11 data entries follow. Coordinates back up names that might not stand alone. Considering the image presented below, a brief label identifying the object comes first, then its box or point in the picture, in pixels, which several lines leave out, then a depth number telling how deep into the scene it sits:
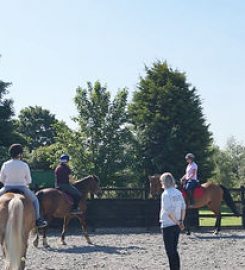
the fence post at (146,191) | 21.04
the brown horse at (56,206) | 15.62
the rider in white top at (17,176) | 9.95
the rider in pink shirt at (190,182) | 18.78
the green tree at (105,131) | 35.19
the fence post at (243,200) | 20.64
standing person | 9.24
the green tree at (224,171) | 54.69
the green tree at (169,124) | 36.47
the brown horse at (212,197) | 19.17
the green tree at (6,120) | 31.28
